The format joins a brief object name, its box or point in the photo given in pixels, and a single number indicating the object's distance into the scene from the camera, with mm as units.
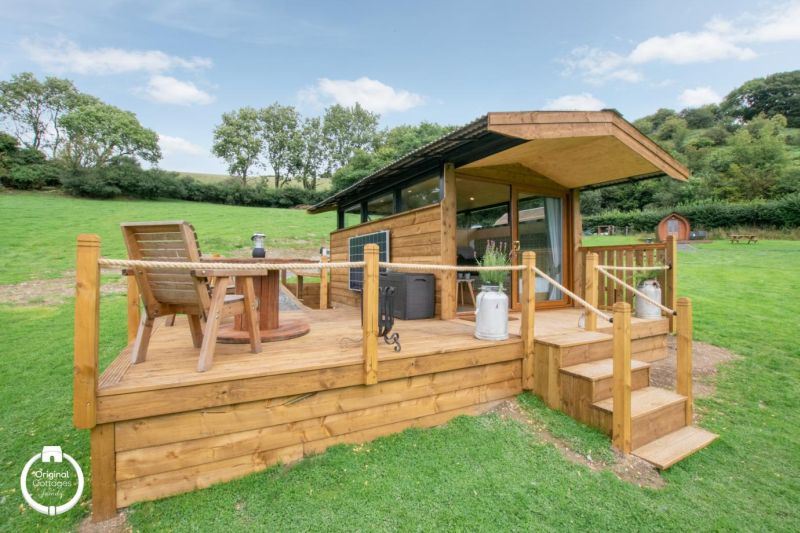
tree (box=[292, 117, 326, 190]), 36938
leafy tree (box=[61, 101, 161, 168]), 25875
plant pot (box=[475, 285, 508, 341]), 3059
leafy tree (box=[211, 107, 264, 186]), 34656
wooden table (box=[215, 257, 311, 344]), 3191
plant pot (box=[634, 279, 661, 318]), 4535
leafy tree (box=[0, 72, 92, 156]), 28422
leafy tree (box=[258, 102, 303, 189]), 36312
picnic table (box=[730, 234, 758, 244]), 14989
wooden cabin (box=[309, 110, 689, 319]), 3686
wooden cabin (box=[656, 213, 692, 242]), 17125
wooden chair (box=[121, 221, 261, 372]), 2150
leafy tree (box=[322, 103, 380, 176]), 37969
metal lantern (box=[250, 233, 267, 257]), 3446
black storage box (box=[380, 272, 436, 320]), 4438
